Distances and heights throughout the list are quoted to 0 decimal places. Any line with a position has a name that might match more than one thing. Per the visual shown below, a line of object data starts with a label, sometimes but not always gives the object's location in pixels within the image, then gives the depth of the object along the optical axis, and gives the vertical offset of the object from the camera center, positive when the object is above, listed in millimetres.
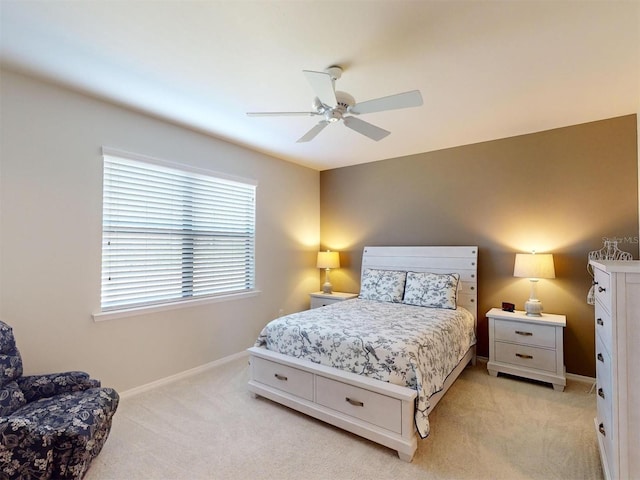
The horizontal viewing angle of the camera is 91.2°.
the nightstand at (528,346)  2945 -984
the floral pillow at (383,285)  3805 -499
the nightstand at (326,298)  4459 -757
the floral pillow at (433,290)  3447 -503
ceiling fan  1862 +935
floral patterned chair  1577 -988
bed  2082 -874
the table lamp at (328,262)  4691 -252
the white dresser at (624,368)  1502 -588
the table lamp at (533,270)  3088 -230
